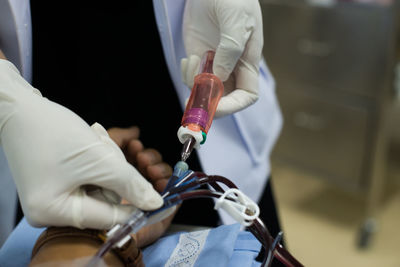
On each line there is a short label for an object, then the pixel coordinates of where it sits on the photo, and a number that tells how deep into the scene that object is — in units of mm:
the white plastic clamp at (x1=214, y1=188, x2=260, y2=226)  438
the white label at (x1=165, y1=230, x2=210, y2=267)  513
